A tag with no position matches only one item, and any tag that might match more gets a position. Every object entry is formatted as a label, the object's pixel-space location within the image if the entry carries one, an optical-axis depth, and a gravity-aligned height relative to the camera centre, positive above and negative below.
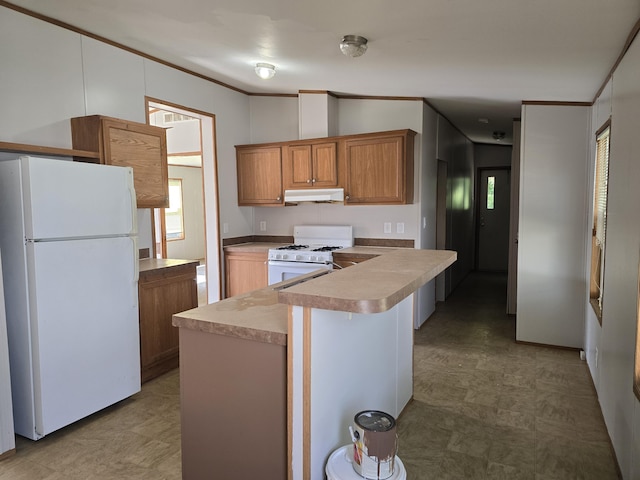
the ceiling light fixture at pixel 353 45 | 2.68 +1.01
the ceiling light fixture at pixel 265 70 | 3.67 +1.16
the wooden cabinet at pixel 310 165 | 4.63 +0.45
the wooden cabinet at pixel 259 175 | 4.94 +0.37
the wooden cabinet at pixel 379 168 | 4.34 +0.39
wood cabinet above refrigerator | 3.23 +0.48
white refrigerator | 2.52 -0.47
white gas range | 4.38 -0.45
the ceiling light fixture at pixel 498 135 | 6.55 +1.07
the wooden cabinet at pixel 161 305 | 3.40 -0.80
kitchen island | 1.69 -0.71
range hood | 4.60 +0.12
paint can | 1.63 -0.92
